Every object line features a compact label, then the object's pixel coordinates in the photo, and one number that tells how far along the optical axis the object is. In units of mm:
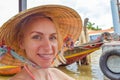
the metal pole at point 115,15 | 2663
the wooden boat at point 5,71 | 2212
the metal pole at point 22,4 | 706
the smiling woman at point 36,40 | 358
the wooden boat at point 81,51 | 2793
